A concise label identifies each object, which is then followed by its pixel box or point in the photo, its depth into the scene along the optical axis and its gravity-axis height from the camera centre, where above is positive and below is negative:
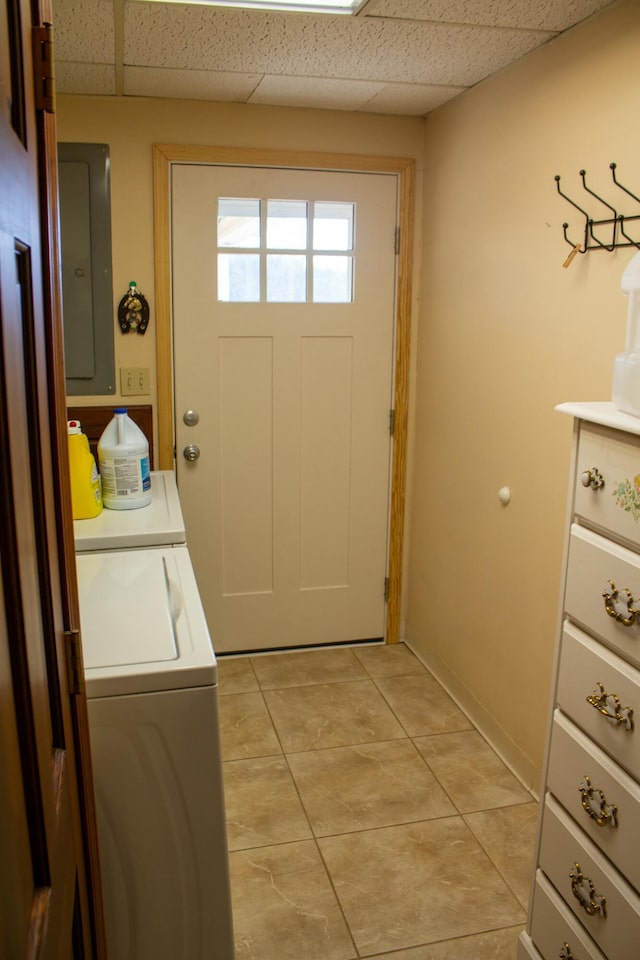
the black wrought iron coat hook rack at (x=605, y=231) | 1.95 +0.24
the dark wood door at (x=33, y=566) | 0.60 -0.23
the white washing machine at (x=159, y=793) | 1.45 -0.86
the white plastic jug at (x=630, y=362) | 1.43 -0.07
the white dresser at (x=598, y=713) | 1.39 -0.72
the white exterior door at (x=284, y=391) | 3.09 -0.28
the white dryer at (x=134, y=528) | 2.20 -0.60
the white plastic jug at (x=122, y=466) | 2.56 -0.47
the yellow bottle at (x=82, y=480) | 2.39 -0.49
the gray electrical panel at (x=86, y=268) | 2.88 +0.18
